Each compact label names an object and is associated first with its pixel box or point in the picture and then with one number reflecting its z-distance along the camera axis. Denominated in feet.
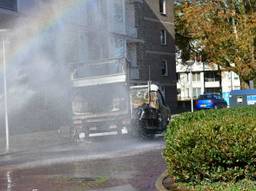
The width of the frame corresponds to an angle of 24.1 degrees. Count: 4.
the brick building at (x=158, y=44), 160.97
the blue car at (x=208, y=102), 170.85
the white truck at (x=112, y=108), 73.41
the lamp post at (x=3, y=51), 68.64
